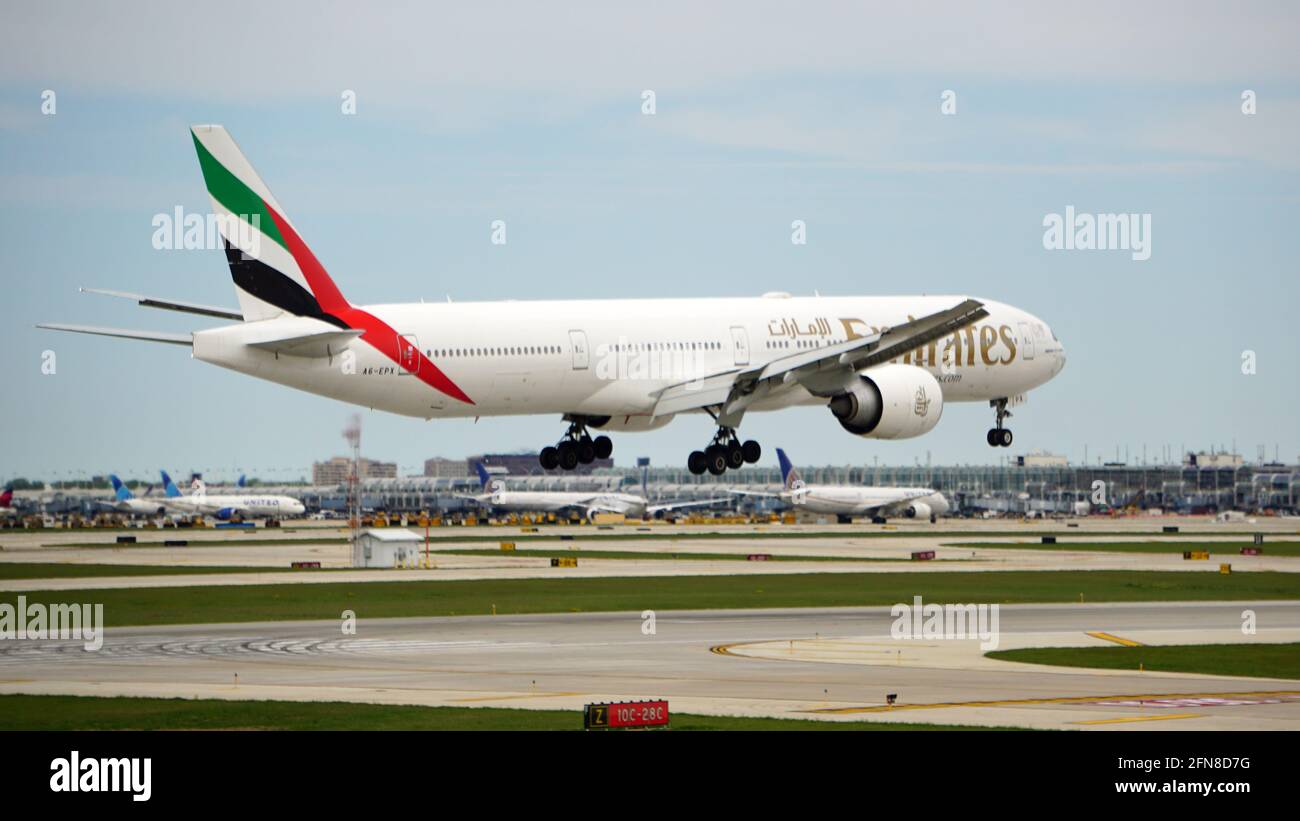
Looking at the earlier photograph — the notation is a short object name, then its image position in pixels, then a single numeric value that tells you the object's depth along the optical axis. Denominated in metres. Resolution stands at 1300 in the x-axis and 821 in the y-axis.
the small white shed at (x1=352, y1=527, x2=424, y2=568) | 99.31
